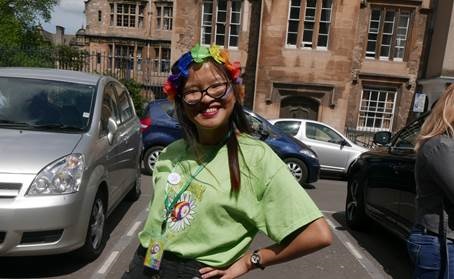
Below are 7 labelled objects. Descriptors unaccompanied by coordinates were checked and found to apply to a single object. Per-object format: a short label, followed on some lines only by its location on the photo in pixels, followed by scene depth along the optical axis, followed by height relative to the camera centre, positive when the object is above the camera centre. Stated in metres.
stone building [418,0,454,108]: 18.86 +0.95
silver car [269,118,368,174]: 10.16 -1.89
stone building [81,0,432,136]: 19.45 +0.69
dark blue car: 8.60 -1.73
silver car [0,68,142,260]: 3.32 -1.00
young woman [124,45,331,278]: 1.42 -0.50
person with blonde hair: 2.07 -0.64
